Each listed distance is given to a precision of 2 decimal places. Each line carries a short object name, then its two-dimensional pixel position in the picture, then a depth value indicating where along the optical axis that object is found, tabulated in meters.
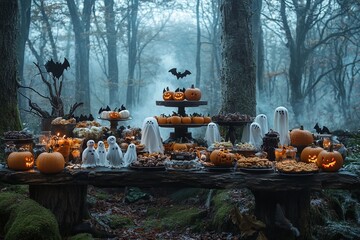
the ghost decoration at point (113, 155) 6.15
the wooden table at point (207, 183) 5.59
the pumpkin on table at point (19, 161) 5.95
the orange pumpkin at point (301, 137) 6.60
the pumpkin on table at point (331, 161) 5.73
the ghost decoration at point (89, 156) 6.11
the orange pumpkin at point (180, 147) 7.77
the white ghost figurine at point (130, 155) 6.28
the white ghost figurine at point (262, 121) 7.63
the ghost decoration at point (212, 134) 8.00
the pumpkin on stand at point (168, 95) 8.61
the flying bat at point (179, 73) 9.04
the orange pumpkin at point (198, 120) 8.34
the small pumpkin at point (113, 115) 8.36
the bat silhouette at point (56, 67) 8.59
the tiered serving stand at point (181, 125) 8.32
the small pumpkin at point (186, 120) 8.29
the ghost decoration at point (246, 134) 8.02
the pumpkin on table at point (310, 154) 6.20
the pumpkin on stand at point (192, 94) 8.50
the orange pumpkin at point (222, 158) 5.89
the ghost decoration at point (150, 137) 7.25
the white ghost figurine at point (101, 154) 6.25
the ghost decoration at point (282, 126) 6.94
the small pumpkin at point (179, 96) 8.51
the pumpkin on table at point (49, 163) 5.79
